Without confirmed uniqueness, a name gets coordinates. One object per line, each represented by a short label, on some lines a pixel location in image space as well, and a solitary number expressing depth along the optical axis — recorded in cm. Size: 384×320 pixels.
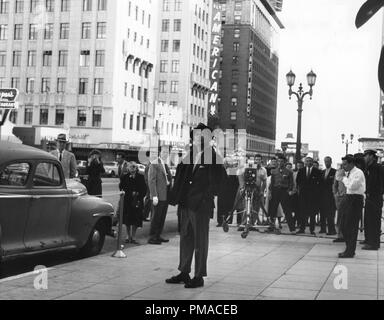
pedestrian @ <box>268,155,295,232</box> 1662
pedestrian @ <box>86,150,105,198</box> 1478
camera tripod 1458
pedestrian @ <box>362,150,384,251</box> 1270
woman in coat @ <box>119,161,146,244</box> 1257
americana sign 10181
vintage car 851
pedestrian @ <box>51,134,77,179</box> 1327
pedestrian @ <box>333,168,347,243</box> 1488
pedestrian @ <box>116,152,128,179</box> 1312
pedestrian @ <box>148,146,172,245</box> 1271
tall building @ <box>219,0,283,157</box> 13400
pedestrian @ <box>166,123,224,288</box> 796
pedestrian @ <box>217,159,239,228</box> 1709
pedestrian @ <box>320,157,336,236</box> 1638
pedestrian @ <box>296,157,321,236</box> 1628
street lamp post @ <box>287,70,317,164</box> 2586
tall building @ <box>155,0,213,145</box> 9138
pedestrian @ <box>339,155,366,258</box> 1128
